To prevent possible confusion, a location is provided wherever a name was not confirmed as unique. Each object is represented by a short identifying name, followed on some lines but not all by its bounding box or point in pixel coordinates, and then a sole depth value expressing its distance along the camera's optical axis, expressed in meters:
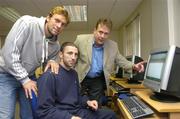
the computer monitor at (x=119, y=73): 2.42
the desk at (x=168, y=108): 0.78
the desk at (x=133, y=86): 1.56
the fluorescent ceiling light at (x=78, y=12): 2.92
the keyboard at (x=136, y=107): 0.83
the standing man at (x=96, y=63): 1.38
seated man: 0.87
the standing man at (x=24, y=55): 0.89
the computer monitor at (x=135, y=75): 1.79
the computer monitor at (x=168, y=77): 0.87
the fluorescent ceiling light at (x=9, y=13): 3.00
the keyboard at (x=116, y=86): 1.69
